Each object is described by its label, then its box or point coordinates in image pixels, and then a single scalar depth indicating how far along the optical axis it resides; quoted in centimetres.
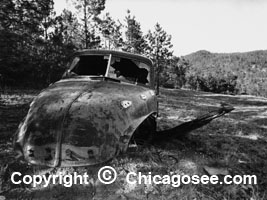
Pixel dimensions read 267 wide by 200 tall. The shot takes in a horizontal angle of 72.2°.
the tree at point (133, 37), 2625
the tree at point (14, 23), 977
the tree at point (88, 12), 2050
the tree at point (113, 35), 2450
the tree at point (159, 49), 2398
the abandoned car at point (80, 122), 212
